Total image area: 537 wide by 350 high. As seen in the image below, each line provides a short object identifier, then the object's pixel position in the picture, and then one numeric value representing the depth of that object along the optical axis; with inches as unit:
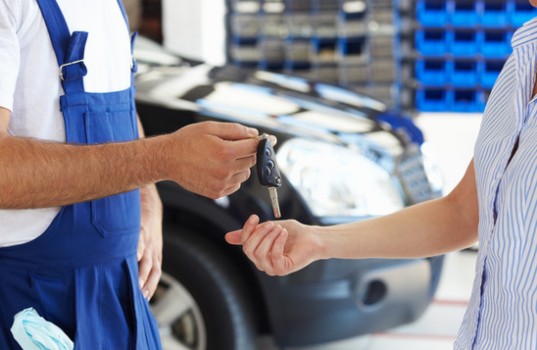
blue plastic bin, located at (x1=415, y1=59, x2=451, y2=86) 344.8
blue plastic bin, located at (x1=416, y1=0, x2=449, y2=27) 339.3
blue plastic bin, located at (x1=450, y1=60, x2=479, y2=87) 344.2
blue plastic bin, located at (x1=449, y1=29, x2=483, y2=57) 341.4
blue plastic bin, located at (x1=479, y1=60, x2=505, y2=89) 344.2
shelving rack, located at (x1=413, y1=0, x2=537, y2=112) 337.7
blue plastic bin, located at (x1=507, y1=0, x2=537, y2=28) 335.9
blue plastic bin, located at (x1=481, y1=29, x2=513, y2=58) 340.5
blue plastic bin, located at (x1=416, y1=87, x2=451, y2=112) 347.3
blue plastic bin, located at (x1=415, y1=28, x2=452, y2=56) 342.3
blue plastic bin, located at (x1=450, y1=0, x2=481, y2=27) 337.4
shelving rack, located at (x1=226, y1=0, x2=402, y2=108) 329.4
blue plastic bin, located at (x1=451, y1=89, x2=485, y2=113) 345.4
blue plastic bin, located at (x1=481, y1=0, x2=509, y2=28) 336.5
